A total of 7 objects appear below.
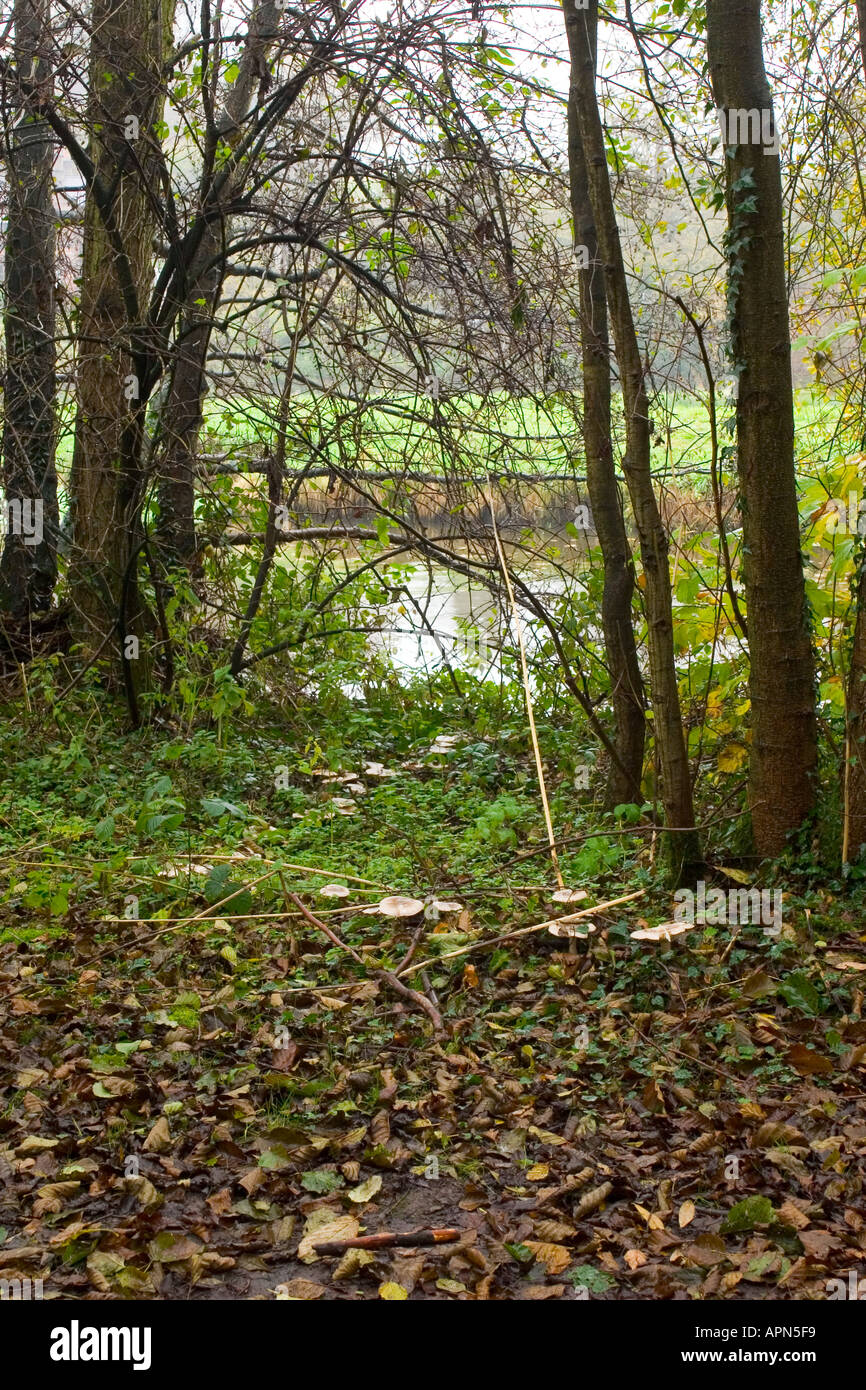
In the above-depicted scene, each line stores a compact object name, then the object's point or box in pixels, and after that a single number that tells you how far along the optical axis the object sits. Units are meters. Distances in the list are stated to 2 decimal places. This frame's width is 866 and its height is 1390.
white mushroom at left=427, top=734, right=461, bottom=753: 6.43
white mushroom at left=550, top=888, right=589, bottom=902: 3.96
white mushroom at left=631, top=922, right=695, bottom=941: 3.62
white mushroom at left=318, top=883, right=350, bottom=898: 4.17
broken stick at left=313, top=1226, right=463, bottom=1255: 2.66
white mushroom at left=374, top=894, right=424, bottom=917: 3.92
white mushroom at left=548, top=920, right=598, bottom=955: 3.91
